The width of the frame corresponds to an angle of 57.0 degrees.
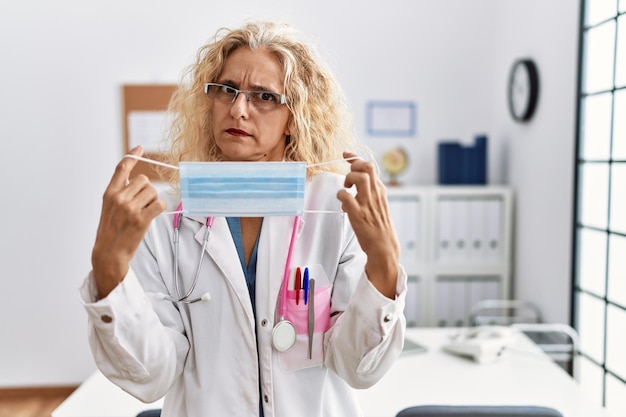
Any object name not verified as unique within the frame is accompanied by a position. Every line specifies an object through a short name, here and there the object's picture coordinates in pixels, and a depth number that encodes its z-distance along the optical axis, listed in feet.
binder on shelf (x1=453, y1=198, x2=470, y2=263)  11.23
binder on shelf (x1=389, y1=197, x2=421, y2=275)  11.18
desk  5.69
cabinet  11.21
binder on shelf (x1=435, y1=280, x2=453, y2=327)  11.39
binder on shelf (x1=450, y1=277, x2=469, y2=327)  11.41
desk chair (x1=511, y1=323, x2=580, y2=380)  8.33
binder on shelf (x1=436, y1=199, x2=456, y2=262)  11.21
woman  3.55
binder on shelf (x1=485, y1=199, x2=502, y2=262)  11.21
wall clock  10.22
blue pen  4.01
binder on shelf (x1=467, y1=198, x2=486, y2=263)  11.23
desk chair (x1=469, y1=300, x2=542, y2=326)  10.44
